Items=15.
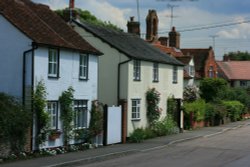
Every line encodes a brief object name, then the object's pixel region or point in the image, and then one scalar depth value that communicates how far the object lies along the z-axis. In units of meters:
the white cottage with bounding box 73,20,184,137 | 33.03
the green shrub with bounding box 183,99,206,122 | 44.50
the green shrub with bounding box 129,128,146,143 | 31.33
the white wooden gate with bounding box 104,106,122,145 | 28.66
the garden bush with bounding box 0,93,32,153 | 20.16
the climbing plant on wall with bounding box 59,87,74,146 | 24.66
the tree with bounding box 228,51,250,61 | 150.38
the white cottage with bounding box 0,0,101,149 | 22.77
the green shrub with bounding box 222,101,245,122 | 58.31
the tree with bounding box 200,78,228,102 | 56.03
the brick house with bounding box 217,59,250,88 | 91.62
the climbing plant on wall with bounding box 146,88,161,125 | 35.66
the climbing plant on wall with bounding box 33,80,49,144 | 22.61
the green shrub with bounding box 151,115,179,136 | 36.38
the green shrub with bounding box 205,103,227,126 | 50.34
